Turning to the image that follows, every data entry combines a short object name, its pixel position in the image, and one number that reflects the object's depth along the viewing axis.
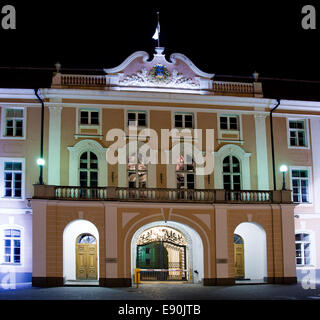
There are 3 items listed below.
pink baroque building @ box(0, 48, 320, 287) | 29.56
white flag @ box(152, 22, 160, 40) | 32.81
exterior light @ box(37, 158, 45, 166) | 28.94
